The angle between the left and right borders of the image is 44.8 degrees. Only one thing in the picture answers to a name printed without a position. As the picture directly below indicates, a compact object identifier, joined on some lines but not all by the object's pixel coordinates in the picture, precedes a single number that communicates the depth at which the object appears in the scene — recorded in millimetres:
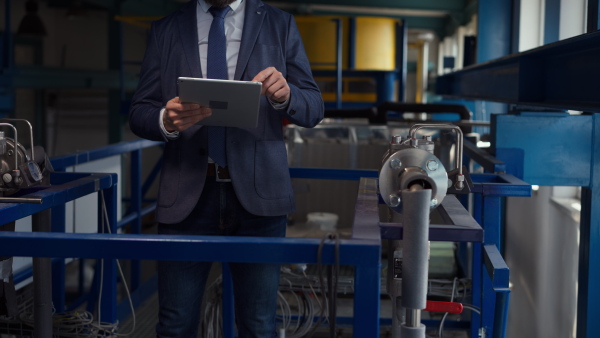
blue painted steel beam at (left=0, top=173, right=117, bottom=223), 2002
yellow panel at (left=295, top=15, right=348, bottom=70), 10422
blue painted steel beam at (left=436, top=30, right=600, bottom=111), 2547
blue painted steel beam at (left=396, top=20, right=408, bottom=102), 9197
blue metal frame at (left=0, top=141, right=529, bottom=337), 1514
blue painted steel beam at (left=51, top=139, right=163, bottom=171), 3330
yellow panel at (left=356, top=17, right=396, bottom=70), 10422
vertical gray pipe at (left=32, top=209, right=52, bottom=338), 2385
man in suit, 2227
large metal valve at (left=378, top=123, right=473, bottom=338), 1563
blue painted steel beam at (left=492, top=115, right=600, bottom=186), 3205
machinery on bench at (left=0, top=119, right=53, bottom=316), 2115
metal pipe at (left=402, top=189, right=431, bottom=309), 1558
